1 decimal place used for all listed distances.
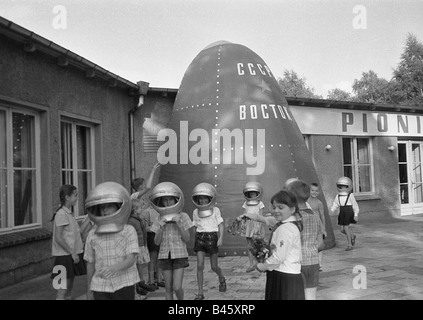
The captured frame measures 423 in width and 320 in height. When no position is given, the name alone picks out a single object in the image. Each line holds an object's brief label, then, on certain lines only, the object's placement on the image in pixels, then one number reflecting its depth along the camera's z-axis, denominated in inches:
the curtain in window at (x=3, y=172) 254.4
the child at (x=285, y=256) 146.9
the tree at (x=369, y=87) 1840.6
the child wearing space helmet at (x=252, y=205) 273.7
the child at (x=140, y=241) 225.5
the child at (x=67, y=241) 188.9
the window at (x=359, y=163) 534.9
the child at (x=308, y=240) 165.8
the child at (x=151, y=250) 243.6
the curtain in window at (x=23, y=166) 269.3
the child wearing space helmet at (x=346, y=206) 336.2
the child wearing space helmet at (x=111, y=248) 141.8
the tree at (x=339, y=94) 2301.9
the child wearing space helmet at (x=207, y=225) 222.7
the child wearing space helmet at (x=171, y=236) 186.4
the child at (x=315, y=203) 284.4
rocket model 328.8
